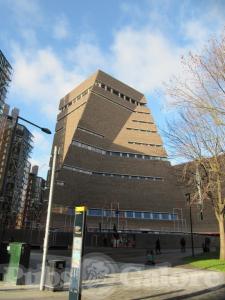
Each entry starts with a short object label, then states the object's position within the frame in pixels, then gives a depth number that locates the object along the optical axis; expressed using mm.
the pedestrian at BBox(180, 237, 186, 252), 35156
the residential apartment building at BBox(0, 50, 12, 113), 68188
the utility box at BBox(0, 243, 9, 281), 12438
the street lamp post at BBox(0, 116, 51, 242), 14905
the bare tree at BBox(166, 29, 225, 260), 20969
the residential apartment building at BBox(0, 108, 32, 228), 63656
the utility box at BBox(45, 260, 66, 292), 11031
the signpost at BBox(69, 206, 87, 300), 8375
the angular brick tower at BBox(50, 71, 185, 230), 68250
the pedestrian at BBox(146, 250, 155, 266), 21484
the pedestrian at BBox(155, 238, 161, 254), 32862
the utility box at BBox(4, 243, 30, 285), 11789
